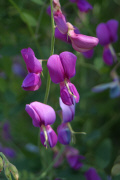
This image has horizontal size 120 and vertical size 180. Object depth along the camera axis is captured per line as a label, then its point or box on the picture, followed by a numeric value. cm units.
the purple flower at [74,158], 36
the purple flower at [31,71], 29
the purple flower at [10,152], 44
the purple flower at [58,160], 38
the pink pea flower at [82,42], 28
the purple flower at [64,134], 32
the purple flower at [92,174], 36
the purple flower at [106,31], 36
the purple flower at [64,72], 28
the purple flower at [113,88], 38
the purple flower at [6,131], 49
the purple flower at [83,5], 34
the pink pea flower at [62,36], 30
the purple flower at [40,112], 29
